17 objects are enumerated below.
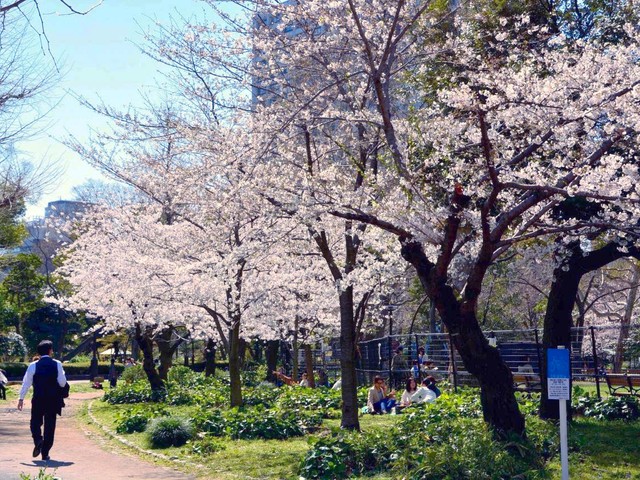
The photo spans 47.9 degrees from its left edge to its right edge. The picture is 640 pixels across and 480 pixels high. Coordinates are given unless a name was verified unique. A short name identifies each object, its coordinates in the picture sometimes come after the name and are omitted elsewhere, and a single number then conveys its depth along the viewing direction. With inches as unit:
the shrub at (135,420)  550.6
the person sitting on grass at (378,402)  631.2
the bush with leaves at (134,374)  1124.6
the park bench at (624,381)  588.6
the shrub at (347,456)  332.8
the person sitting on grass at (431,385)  621.7
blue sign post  261.6
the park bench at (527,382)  681.0
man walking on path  384.2
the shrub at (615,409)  468.8
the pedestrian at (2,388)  1003.2
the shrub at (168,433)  457.2
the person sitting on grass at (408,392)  616.1
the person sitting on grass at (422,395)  581.5
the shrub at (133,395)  852.6
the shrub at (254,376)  962.1
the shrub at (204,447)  425.1
